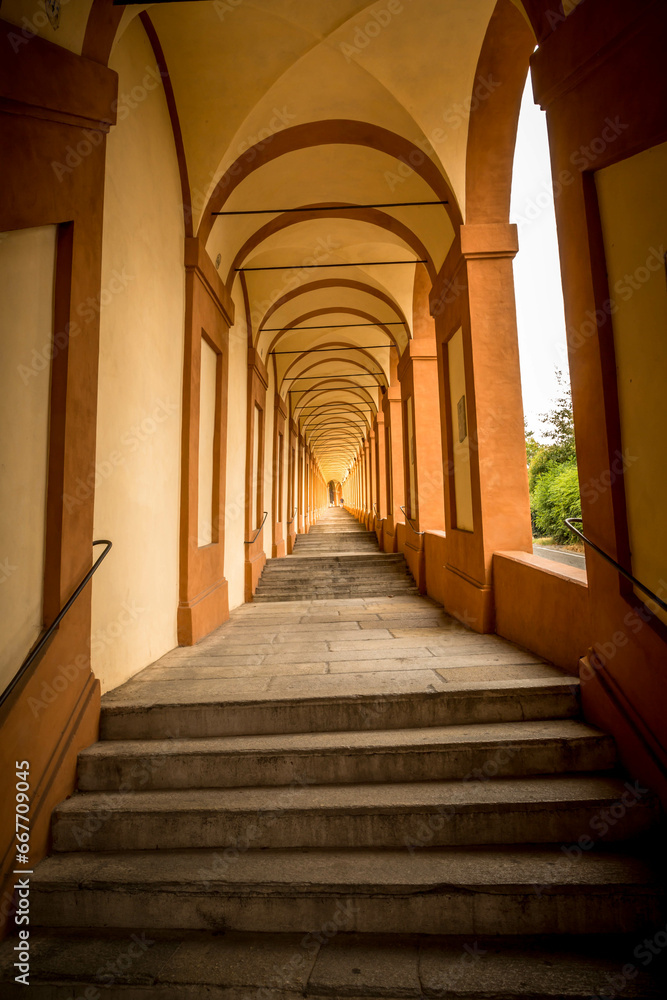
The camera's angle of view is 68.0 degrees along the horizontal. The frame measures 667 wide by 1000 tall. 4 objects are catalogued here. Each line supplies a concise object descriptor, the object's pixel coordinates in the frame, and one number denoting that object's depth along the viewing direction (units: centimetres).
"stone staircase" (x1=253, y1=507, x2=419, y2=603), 872
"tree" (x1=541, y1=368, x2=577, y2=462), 1800
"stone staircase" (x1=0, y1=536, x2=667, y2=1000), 204
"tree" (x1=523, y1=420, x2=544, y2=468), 2119
